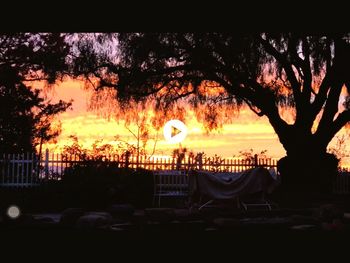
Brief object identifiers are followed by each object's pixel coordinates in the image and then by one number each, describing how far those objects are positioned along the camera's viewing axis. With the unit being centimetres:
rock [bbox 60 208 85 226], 878
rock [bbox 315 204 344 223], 905
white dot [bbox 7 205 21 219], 849
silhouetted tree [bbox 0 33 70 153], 1759
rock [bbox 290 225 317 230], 775
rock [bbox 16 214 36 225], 851
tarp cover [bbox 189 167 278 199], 1084
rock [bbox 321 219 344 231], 767
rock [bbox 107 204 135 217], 996
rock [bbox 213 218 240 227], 802
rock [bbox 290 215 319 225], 858
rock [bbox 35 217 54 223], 878
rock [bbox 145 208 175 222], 905
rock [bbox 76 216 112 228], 793
